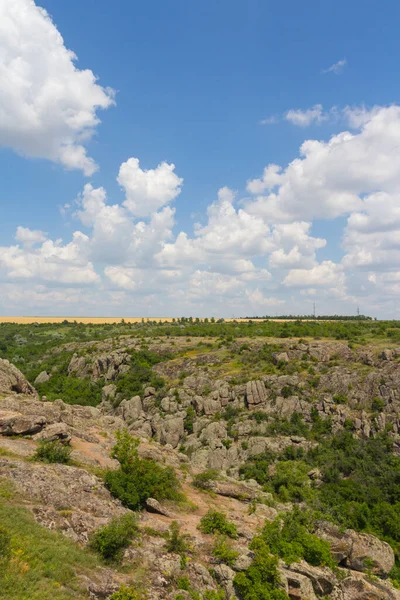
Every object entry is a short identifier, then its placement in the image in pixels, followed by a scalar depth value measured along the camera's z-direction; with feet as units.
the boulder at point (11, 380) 129.29
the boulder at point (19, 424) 86.94
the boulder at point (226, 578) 55.21
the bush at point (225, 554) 60.08
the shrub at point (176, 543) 60.54
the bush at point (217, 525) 70.74
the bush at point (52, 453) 77.51
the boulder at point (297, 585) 57.88
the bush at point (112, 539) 54.29
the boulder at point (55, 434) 87.51
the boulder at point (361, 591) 62.54
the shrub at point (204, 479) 96.19
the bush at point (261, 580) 53.91
